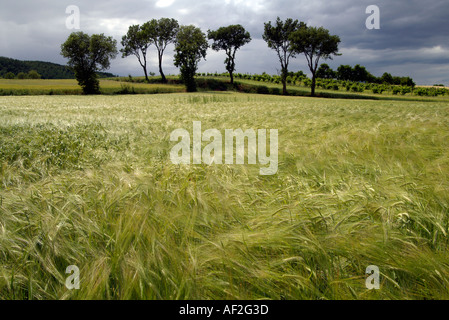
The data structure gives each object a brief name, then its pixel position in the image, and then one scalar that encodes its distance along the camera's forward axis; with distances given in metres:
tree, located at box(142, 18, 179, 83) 64.25
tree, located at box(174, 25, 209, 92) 50.97
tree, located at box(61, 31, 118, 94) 48.59
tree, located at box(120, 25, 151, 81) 67.88
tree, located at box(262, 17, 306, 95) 48.91
